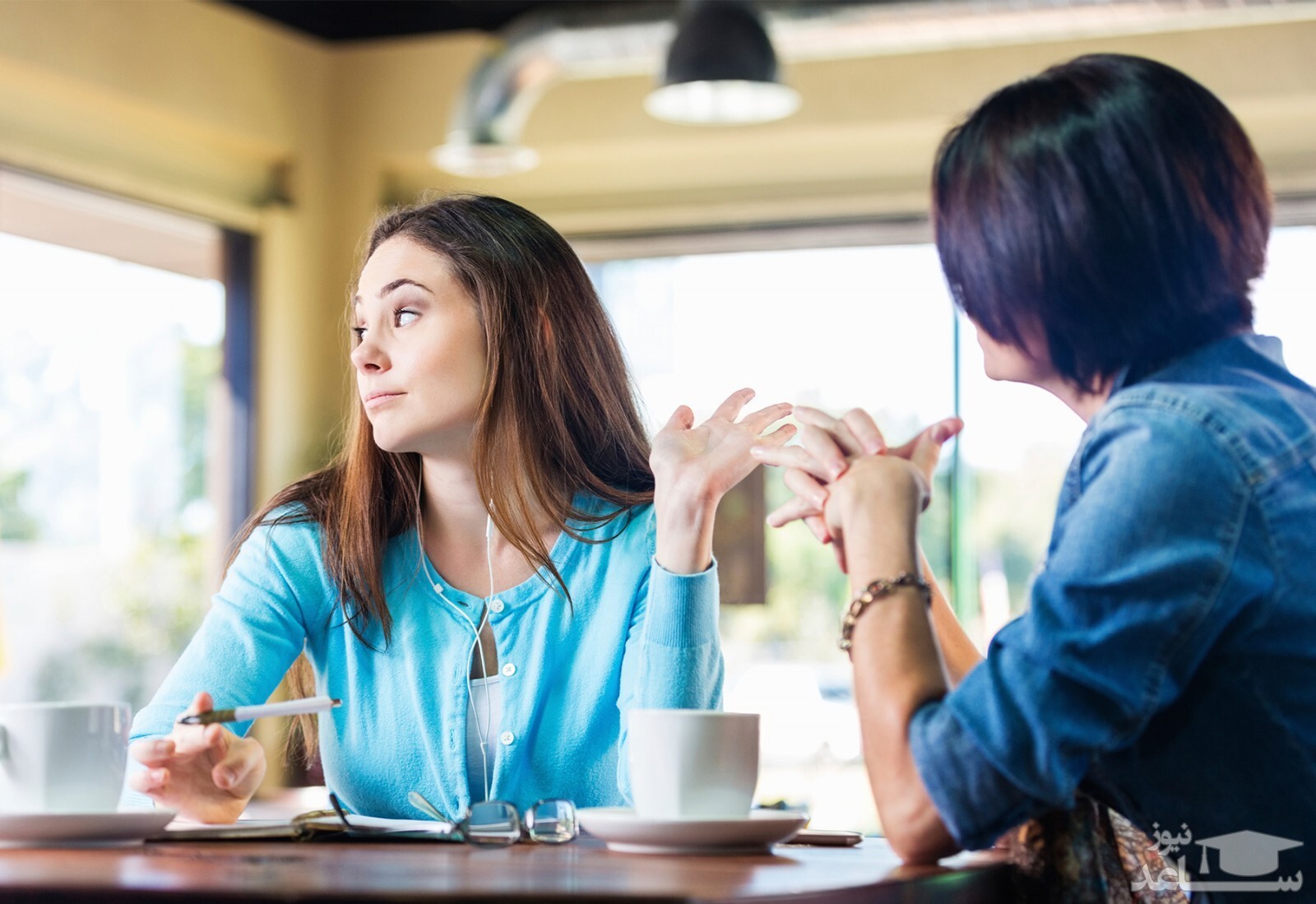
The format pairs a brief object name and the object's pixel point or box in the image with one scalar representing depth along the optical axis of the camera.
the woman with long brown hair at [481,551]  1.56
